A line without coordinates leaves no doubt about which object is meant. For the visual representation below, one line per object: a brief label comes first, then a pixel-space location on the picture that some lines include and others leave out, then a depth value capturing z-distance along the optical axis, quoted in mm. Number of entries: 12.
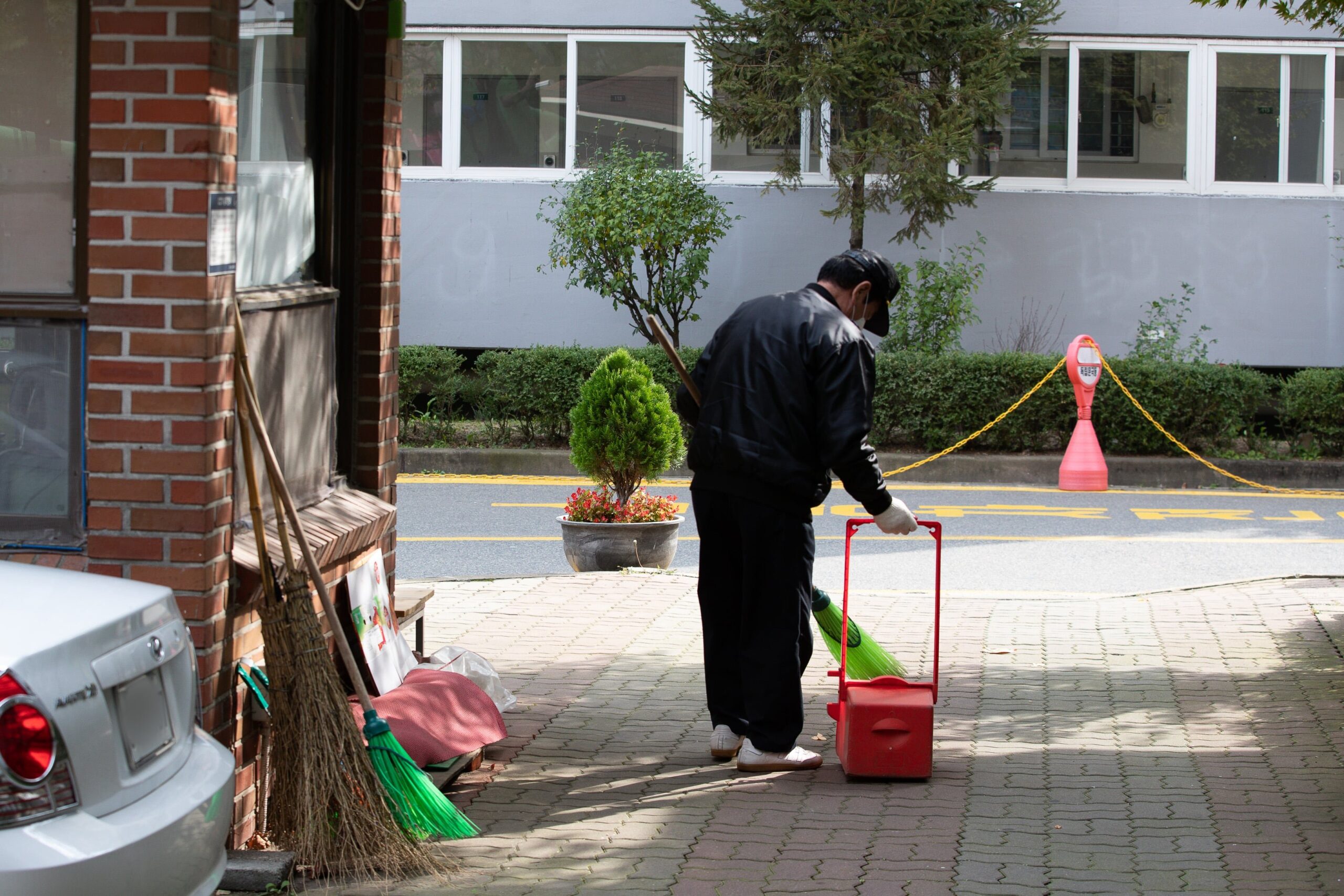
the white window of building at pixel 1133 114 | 17578
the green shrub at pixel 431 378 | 15711
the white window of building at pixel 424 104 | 17719
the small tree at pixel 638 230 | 15695
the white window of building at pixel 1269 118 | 17547
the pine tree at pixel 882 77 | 14992
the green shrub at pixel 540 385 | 15359
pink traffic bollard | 14117
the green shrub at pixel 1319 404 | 15086
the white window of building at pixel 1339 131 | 17547
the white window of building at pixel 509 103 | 17688
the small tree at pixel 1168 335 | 15914
